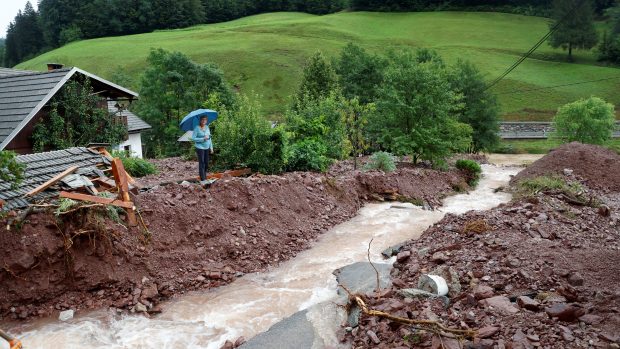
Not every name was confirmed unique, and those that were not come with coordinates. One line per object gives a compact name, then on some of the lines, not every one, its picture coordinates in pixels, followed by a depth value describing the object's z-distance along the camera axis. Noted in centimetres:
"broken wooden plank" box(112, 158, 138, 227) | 1087
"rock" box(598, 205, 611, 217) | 1393
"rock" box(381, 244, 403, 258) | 1208
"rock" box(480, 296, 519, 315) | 702
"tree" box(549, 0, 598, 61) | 5776
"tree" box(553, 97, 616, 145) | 3403
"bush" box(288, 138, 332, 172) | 1886
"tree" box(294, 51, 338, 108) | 3941
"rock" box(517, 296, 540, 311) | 695
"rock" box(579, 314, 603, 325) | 624
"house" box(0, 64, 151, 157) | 1758
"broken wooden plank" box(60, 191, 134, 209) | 1008
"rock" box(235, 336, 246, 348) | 814
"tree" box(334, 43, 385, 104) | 4103
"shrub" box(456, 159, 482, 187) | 2530
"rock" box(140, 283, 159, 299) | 994
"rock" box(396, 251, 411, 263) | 1082
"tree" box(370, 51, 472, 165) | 2417
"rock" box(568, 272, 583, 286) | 745
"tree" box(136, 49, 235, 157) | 3888
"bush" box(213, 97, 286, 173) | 1727
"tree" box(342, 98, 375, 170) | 2281
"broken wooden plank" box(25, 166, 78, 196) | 1010
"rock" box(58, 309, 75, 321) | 925
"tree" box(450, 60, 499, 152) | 3994
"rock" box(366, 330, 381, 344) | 735
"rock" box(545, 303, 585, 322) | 644
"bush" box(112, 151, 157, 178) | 1850
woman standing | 1436
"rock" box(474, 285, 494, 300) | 764
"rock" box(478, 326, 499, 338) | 656
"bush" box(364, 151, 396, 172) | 2127
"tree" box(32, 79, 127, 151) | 1945
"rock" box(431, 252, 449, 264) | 980
